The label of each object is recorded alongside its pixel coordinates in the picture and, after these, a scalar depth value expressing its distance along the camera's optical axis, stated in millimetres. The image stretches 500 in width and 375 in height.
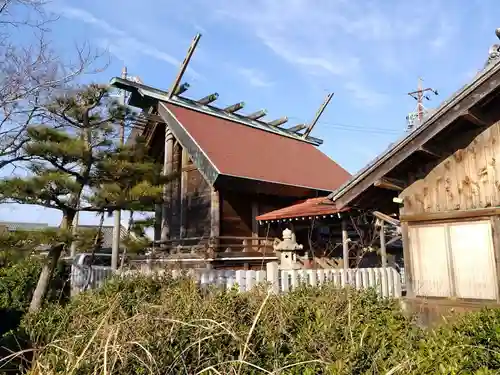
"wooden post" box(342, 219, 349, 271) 10823
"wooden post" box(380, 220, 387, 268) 9165
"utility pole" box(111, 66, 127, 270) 13086
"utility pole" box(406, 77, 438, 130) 33094
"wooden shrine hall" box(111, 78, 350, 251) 14195
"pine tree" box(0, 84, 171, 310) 9281
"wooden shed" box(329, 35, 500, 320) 6309
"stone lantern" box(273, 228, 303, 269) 9344
